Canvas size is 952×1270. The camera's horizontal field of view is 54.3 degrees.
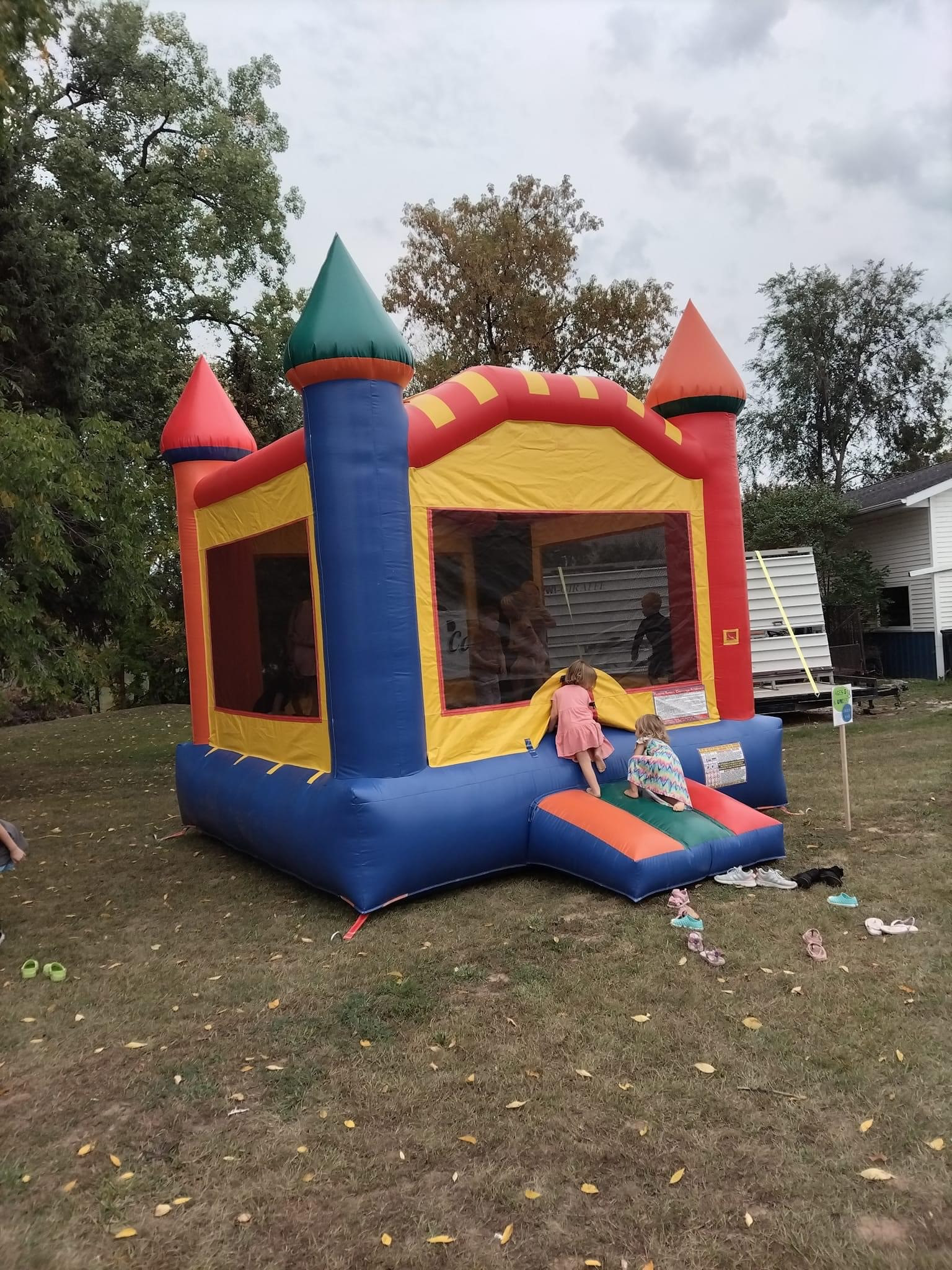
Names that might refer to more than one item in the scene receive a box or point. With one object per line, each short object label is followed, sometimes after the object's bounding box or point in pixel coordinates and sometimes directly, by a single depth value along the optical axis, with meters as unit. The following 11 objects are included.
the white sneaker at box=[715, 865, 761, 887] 5.35
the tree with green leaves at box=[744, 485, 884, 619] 18.94
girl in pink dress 6.05
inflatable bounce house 5.38
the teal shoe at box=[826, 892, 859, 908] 4.93
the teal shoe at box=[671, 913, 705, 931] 4.71
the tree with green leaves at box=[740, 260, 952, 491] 29.02
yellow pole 13.86
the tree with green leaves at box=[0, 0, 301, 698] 9.66
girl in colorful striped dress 5.79
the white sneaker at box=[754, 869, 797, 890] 5.30
